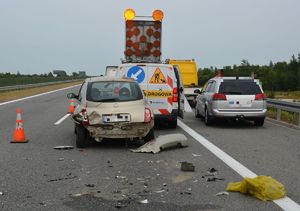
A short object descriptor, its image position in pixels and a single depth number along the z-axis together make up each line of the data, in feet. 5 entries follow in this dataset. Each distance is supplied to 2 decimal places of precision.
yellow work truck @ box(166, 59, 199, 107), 84.67
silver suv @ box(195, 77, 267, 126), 47.39
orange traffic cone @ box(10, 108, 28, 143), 35.86
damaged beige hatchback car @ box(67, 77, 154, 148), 32.45
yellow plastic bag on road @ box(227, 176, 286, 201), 19.80
